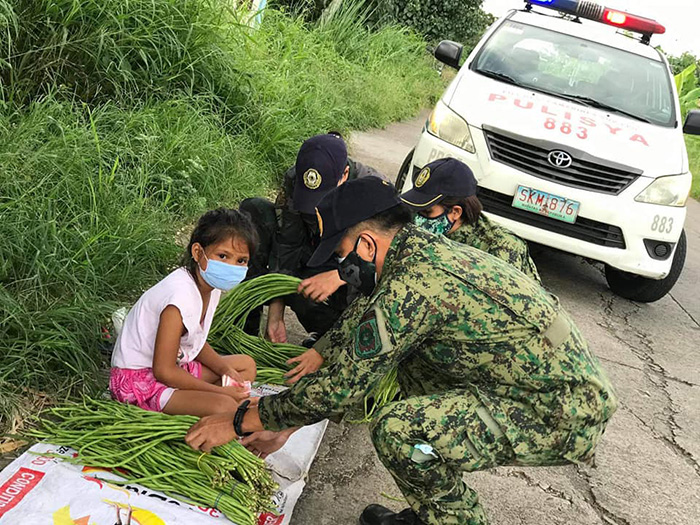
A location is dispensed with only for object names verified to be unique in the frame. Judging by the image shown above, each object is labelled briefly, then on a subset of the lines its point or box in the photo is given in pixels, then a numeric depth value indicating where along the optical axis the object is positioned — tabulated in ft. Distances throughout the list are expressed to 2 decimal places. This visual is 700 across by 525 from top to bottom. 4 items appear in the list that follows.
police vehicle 17.47
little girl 8.97
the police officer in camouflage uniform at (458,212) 10.75
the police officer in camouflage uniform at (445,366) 7.29
